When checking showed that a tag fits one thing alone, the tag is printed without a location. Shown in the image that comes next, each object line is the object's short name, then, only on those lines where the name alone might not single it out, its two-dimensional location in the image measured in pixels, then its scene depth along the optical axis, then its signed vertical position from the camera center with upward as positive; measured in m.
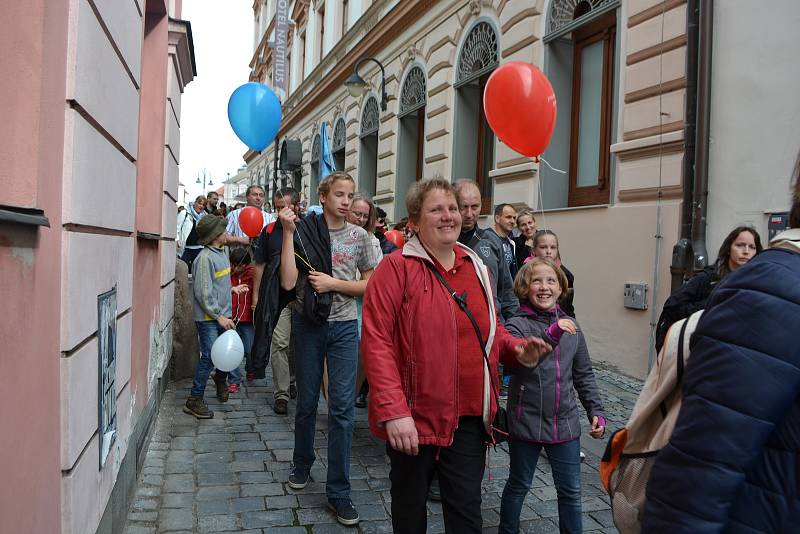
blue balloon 7.08 +1.60
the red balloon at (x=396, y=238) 7.82 +0.29
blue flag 12.38 +2.01
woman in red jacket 2.51 -0.41
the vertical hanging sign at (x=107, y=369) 2.74 -0.51
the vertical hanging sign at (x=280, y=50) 27.31 +8.92
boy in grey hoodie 5.61 -0.33
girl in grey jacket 3.07 -0.67
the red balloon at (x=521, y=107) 5.88 +1.45
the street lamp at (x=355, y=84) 14.13 +3.85
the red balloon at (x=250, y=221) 7.82 +0.44
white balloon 5.43 -0.79
